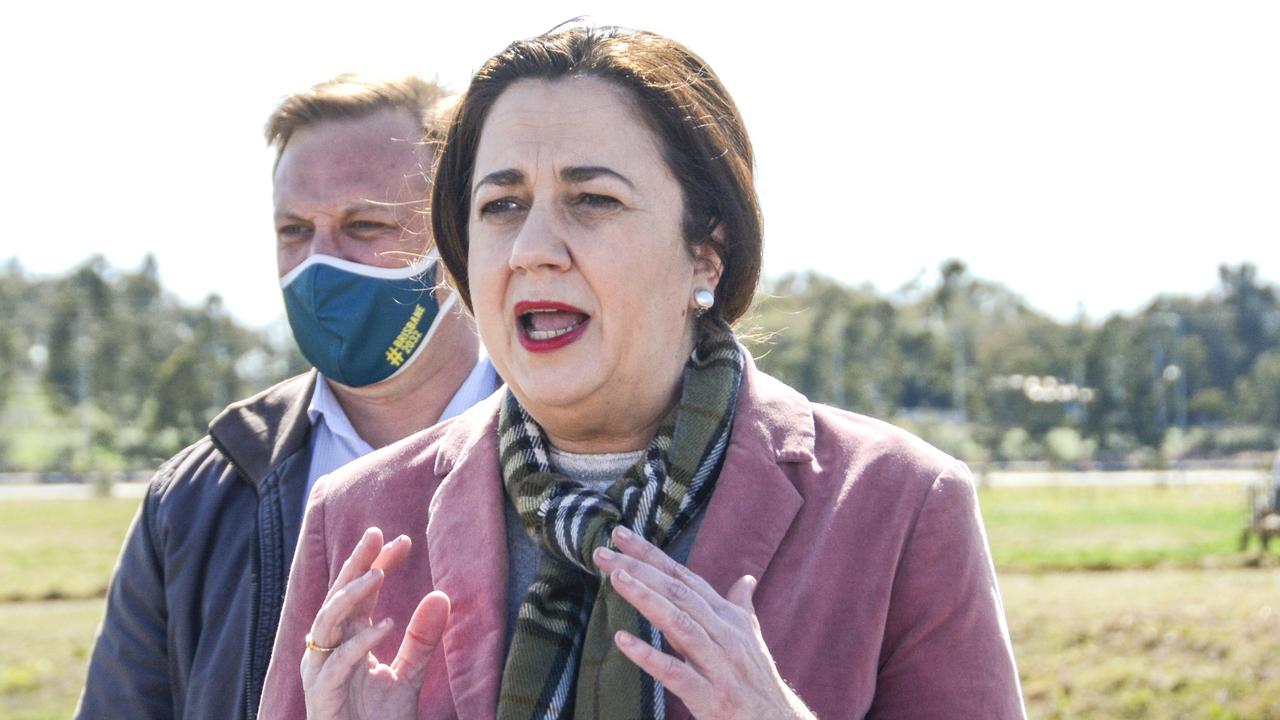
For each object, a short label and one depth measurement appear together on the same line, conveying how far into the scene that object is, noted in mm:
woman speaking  2363
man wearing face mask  3305
